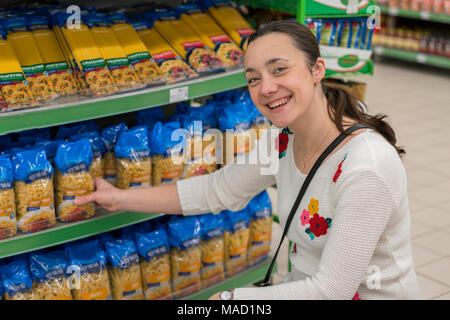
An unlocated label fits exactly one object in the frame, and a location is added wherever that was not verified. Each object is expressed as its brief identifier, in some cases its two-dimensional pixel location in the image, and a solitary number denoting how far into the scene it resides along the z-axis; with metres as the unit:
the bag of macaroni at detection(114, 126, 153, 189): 2.25
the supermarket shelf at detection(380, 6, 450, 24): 7.34
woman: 1.49
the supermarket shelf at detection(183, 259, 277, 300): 2.65
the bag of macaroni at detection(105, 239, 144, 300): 2.34
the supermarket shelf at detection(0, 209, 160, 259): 2.01
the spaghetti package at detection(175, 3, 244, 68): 2.57
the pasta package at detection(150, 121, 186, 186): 2.34
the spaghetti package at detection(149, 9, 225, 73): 2.47
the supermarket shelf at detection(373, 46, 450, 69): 7.42
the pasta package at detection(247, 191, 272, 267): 2.78
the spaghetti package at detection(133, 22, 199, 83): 2.38
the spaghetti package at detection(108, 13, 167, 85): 2.31
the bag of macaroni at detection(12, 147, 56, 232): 2.02
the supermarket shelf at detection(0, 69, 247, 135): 1.90
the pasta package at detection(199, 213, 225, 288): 2.62
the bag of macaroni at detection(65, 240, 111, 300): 2.24
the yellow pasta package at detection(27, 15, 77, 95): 2.14
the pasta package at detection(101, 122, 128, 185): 2.30
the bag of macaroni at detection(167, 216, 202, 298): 2.51
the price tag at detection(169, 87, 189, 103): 2.28
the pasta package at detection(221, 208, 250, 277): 2.70
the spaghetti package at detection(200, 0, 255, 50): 2.70
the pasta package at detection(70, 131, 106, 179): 2.24
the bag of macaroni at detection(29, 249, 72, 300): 2.18
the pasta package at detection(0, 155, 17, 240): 1.96
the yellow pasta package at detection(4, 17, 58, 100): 2.08
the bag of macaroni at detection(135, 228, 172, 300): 2.43
